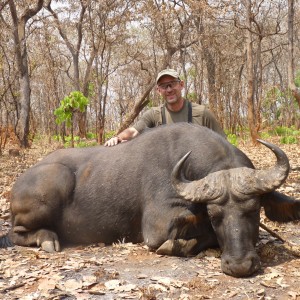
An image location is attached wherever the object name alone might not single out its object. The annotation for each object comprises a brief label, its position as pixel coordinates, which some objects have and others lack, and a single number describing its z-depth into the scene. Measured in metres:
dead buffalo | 3.97
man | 6.02
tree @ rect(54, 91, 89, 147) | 13.09
